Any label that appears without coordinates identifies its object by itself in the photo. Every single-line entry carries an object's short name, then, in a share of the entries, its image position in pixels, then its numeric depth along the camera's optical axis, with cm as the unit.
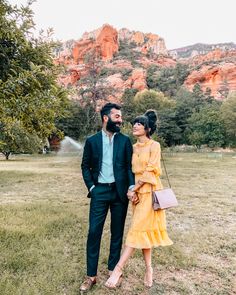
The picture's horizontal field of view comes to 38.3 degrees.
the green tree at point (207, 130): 5112
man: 434
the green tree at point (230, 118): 5009
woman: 431
